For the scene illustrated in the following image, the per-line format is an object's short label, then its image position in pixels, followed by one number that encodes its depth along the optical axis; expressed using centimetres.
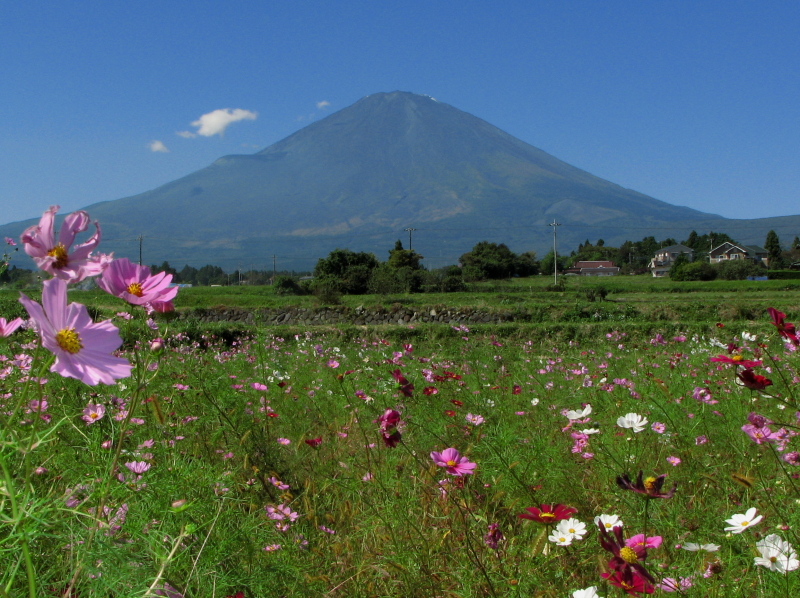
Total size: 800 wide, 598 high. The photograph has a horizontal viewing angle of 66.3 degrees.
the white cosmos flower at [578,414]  159
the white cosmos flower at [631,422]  144
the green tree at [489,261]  3512
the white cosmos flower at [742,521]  108
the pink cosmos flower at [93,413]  149
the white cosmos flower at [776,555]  101
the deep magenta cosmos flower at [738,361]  122
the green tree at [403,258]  3475
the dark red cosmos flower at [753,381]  112
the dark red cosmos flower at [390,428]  125
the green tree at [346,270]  2470
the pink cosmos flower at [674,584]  102
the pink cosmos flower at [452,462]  114
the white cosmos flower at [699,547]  110
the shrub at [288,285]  2655
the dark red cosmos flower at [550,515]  100
